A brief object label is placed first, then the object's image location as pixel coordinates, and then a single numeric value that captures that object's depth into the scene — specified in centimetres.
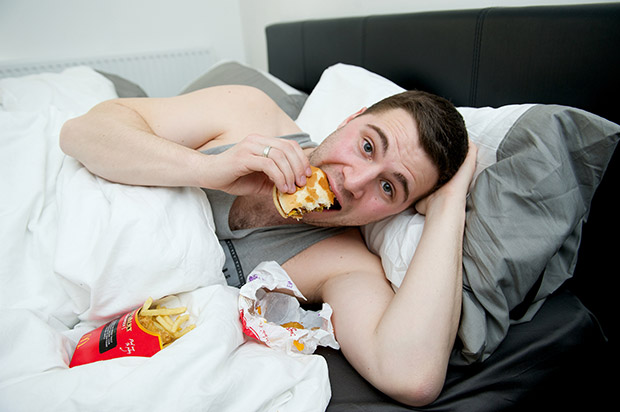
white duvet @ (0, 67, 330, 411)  64
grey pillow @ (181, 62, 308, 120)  187
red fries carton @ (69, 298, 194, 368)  73
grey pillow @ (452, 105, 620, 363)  83
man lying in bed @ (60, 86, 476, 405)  82
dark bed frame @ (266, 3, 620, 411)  82
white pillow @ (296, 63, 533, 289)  98
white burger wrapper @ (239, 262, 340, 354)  82
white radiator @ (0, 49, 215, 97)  242
